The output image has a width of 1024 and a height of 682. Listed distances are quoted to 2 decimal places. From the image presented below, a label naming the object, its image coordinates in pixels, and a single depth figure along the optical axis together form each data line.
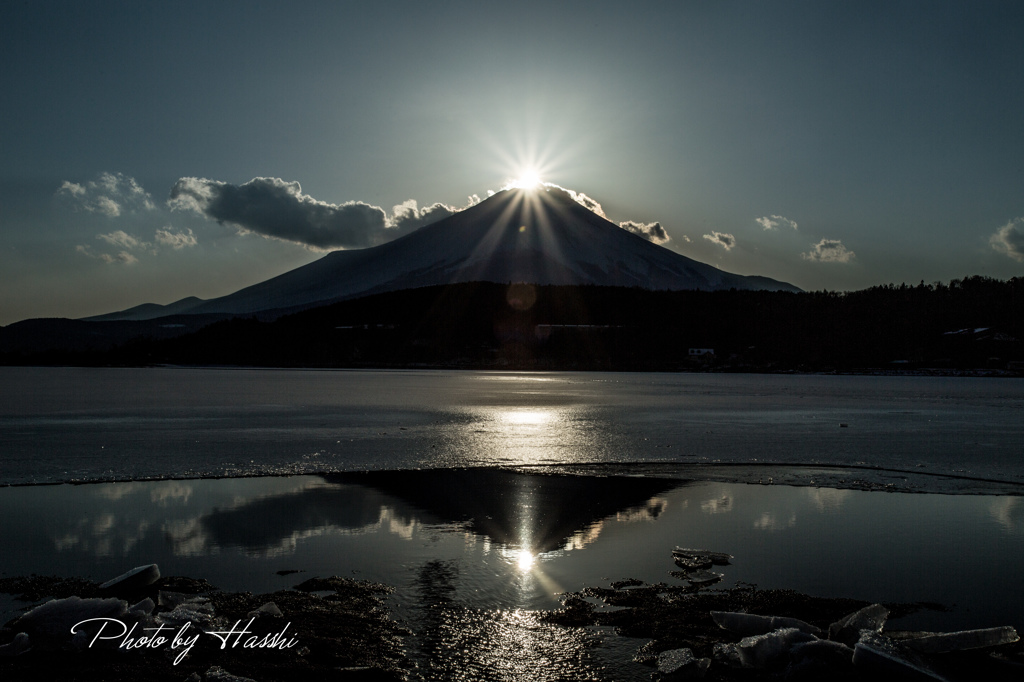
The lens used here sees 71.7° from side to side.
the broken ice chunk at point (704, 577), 7.62
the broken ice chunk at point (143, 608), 6.20
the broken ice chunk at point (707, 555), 8.42
